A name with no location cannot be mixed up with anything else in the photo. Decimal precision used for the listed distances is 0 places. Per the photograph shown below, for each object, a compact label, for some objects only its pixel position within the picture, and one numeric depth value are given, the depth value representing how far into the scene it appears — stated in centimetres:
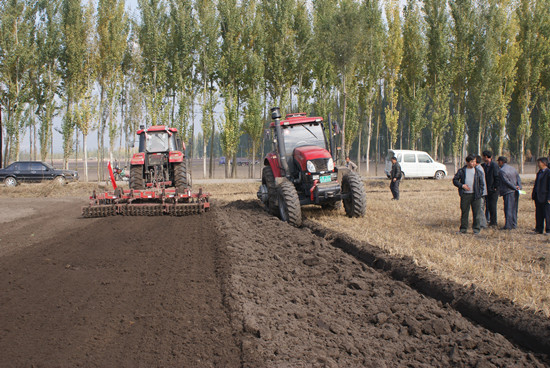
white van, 2514
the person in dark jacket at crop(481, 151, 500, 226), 928
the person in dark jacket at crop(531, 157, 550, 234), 855
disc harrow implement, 1195
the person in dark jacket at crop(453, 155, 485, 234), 841
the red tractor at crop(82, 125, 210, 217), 1201
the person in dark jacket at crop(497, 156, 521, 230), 898
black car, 2367
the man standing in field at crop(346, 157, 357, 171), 1501
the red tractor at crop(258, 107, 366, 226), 1004
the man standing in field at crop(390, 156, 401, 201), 1502
